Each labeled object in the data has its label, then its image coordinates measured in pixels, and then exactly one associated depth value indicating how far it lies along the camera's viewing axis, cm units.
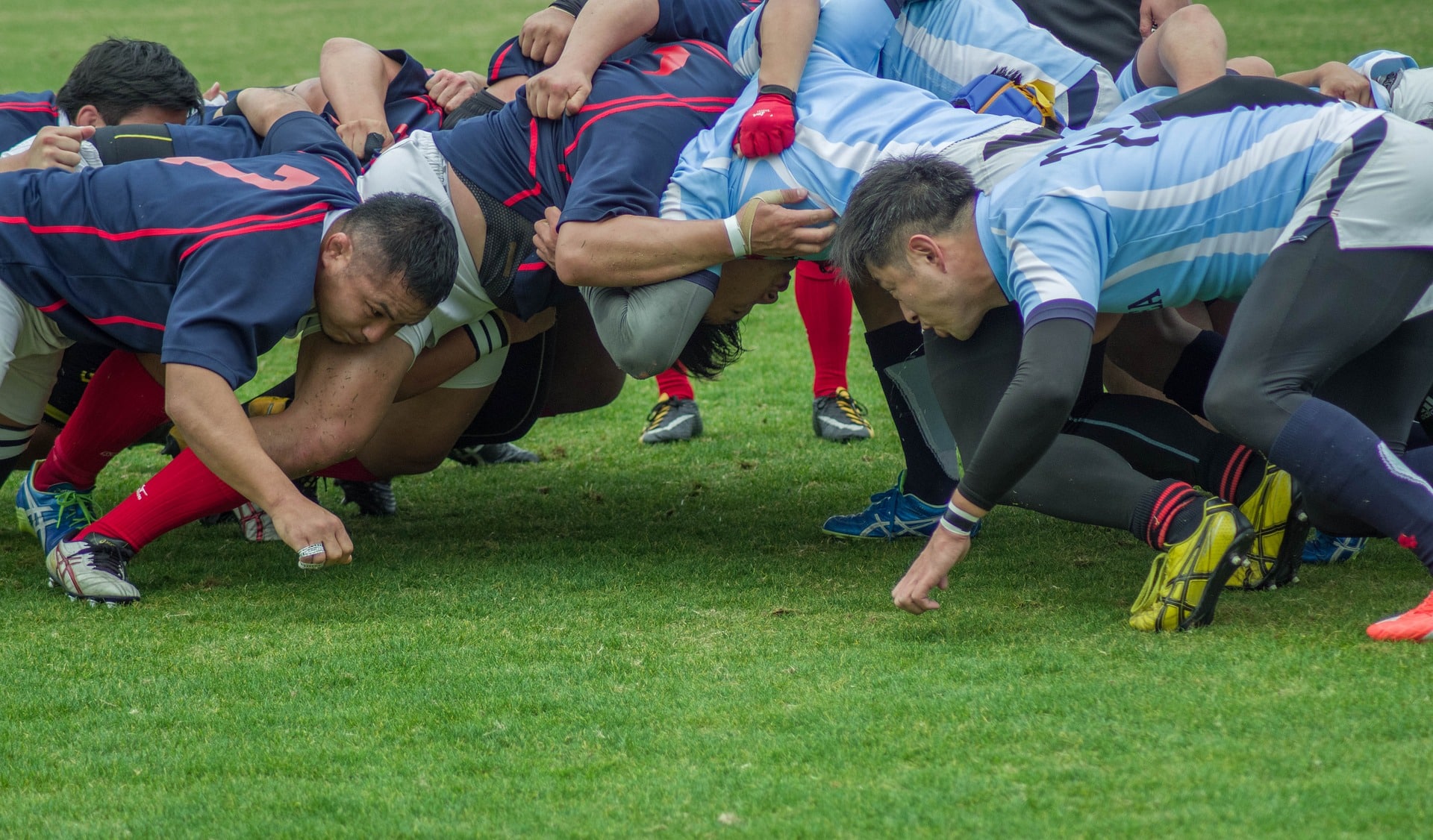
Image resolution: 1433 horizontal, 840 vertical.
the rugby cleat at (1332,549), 679
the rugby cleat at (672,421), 1074
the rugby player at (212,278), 634
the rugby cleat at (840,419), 1050
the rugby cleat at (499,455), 1048
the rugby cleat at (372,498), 891
